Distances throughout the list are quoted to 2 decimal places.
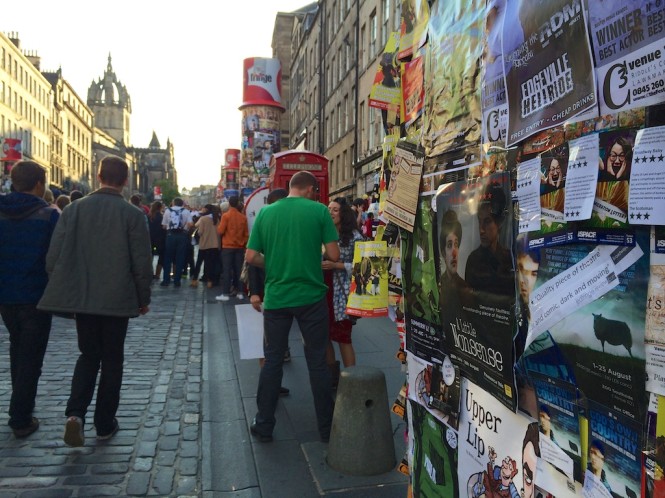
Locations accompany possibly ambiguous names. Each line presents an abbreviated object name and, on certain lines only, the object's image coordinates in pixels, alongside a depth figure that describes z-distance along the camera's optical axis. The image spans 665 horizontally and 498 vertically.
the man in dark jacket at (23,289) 4.21
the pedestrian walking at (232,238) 11.05
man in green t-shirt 4.24
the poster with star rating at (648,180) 1.18
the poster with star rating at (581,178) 1.36
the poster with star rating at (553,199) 1.46
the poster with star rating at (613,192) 1.27
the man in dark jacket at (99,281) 4.00
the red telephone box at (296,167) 13.09
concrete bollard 3.78
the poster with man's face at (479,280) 1.74
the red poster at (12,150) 27.83
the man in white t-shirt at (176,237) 13.30
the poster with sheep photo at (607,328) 1.25
